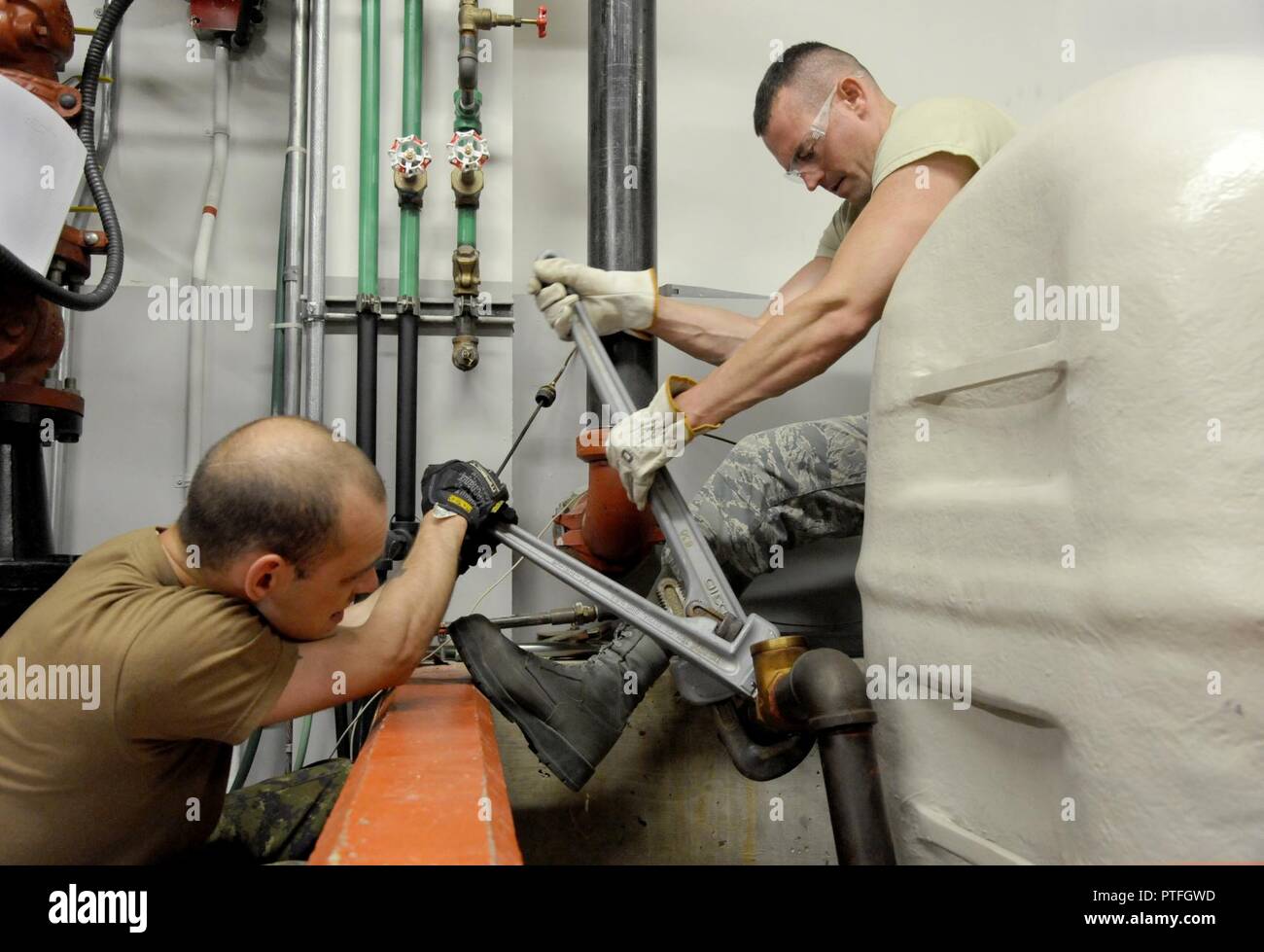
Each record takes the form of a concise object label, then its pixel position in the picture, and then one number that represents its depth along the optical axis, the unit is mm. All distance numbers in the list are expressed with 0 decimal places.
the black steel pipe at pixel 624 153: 1755
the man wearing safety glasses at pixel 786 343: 1288
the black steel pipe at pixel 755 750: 1230
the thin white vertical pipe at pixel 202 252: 1950
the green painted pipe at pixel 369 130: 1871
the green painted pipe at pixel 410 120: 1884
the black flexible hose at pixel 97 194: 1388
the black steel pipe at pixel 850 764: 934
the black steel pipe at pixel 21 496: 1437
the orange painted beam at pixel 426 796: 637
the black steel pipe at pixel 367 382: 1805
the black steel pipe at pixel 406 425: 1841
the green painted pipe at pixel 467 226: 1912
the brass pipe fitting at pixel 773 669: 1097
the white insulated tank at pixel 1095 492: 677
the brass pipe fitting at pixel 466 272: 1844
